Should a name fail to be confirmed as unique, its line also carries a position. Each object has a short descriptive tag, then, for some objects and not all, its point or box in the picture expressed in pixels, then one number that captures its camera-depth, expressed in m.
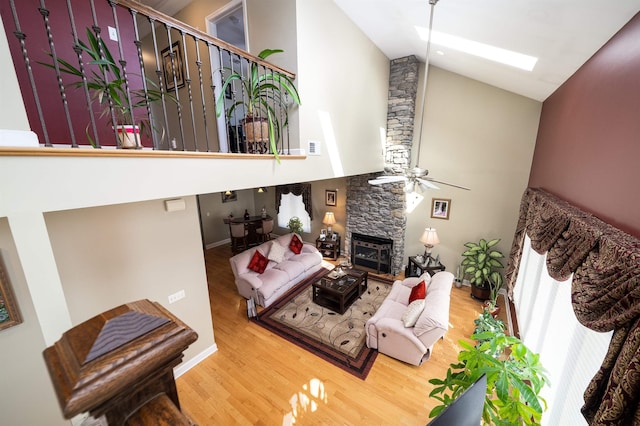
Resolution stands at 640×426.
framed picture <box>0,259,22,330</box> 1.91
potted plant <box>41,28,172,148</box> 1.50
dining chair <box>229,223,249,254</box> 7.28
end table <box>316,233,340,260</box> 6.65
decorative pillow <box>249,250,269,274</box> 5.00
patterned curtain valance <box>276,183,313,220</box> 7.27
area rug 3.49
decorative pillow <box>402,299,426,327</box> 3.34
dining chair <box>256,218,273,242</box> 7.78
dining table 7.55
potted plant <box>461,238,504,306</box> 4.56
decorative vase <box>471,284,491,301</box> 4.68
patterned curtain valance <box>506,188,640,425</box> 1.03
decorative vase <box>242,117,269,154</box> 2.41
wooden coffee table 4.45
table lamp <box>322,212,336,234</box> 6.62
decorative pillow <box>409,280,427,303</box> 3.77
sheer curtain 1.72
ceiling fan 2.75
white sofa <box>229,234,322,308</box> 4.68
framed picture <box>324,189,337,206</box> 6.82
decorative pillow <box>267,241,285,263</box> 5.41
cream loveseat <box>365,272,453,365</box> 3.20
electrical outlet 3.08
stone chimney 5.03
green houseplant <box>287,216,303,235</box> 7.48
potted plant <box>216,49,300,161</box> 2.23
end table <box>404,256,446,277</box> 5.04
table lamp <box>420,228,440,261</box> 4.94
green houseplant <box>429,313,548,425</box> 1.65
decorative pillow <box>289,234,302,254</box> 5.92
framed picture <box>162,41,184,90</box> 4.28
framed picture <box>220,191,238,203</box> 7.87
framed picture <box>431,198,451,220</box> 5.15
